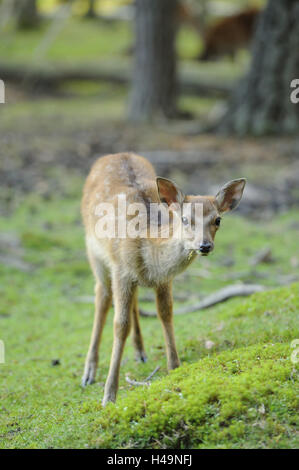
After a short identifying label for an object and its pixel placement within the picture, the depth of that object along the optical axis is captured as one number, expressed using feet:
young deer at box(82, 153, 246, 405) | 14.14
